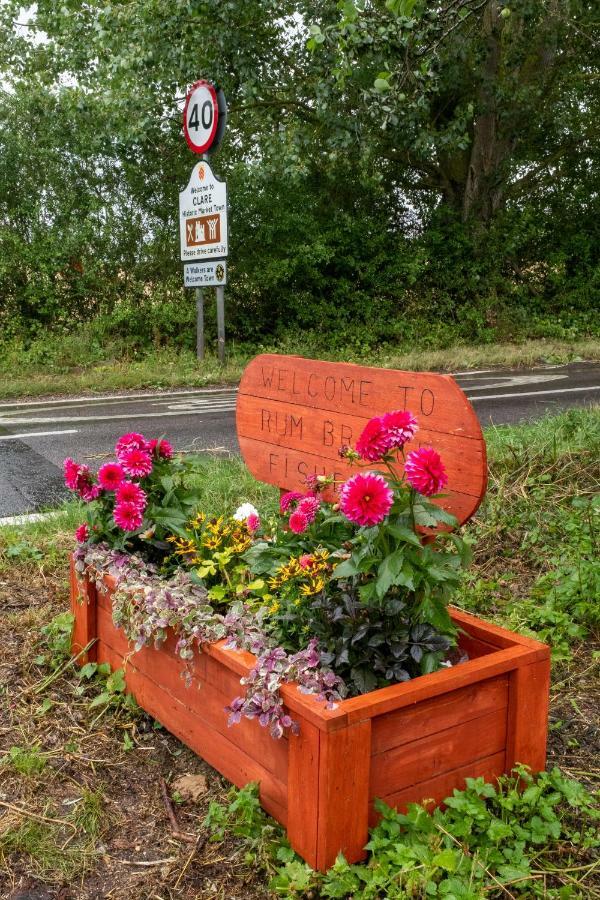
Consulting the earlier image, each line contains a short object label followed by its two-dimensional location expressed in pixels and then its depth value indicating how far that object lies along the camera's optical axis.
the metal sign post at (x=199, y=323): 12.07
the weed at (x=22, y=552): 4.21
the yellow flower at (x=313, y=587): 2.35
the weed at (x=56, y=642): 3.26
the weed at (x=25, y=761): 2.57
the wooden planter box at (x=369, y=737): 2.04
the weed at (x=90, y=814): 2.34
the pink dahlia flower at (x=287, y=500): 2.93
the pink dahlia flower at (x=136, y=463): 2.99
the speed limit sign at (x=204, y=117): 10.91
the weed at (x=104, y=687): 2.97
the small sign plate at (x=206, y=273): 11.54
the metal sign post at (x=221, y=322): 11.66
